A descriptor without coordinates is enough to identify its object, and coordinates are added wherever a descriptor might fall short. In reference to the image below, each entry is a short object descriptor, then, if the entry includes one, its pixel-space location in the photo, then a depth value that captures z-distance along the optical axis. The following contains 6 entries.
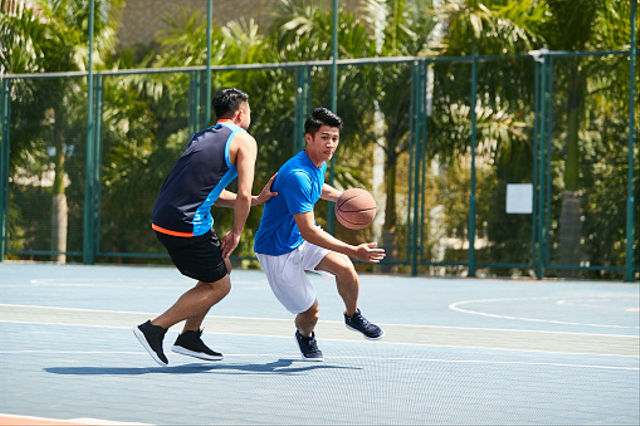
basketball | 7.19
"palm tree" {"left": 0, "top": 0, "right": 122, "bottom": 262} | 21.97
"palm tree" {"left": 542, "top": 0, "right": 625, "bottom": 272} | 18.84
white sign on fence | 18.92
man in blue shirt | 6.76
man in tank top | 6.33
